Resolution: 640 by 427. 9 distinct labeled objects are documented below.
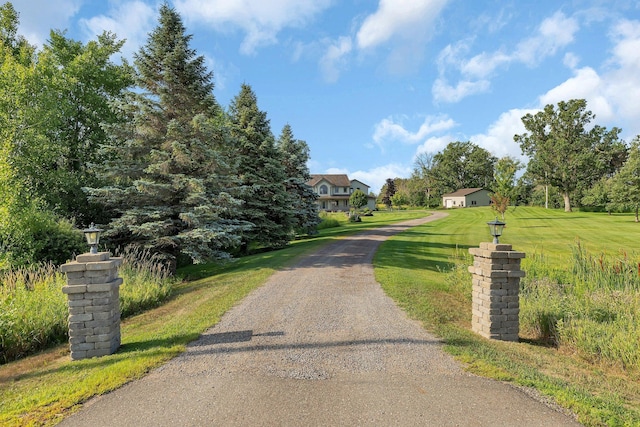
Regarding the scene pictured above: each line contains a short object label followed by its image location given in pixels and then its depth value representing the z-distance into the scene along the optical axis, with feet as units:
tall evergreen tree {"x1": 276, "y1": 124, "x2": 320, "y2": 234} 73.36
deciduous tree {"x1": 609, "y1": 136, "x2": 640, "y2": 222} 99.09
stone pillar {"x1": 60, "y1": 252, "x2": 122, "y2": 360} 16.94
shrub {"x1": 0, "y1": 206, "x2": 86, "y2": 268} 32.94
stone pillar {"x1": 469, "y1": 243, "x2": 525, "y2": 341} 19.24
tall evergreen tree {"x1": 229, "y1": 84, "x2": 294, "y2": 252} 55.36
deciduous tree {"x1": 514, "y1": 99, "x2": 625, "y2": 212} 143.13
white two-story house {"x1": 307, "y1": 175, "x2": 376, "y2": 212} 196.34
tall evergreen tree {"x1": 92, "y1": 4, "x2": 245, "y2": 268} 37.22
